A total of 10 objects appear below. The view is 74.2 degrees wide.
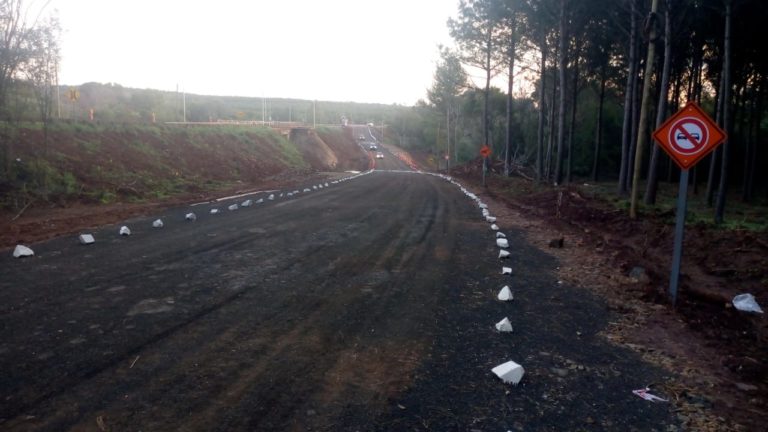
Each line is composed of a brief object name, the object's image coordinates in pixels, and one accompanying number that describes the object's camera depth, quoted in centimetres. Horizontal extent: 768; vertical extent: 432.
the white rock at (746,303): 690
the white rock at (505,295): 727
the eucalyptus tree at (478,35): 3472
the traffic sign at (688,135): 687
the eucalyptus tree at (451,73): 3831
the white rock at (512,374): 460
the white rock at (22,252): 889
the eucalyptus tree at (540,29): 2767
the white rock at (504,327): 597
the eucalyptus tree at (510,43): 3198
